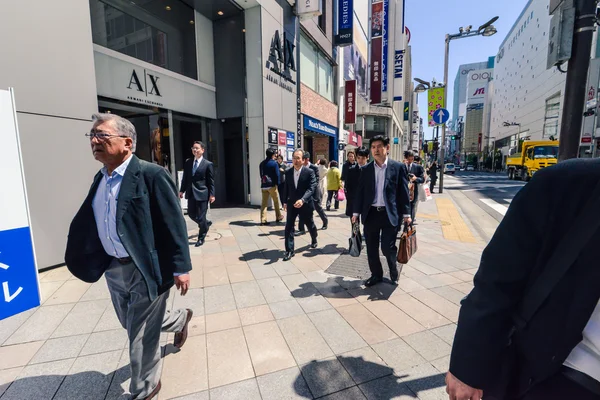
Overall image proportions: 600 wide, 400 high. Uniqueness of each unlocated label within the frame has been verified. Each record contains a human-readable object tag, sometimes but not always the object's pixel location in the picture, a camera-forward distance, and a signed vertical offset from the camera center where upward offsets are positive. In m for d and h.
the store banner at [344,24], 15.42 +7.28
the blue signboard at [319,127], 13.21 +1.67
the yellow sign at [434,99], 16.36 +3.40
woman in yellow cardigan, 9.44 -0.60
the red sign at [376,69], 24.84 +7.82
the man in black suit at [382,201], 3.73 -0.53
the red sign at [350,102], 18.08 +3.60
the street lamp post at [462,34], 13.45 +5.91
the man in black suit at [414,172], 7.30 -0.30
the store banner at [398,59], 32.53 +11.16
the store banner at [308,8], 10.93 +5.60
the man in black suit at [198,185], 5.65 -0.46
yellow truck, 20.17 +0.29
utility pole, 2.31 +0.67
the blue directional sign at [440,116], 14.08 +2.06
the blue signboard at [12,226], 3.04 -0.67
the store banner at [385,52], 26.73 +9.87
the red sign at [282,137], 10.54 +0.82
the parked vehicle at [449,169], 44.46 -1.39
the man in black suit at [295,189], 5.05 -0.49
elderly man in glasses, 1.86 -0.52
